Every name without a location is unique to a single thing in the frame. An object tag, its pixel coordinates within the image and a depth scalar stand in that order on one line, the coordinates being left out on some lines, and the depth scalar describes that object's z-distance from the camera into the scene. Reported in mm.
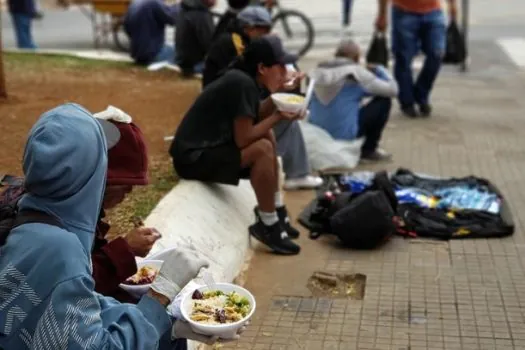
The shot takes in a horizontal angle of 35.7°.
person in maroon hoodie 2898
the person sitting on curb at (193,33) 9172
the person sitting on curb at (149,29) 10320
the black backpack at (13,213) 2287
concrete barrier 4613
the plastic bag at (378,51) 9203
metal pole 10918
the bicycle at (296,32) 13359
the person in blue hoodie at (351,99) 7242
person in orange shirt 8750
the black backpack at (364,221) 5309
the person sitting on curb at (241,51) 6402
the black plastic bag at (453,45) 9766
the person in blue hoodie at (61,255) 2188
